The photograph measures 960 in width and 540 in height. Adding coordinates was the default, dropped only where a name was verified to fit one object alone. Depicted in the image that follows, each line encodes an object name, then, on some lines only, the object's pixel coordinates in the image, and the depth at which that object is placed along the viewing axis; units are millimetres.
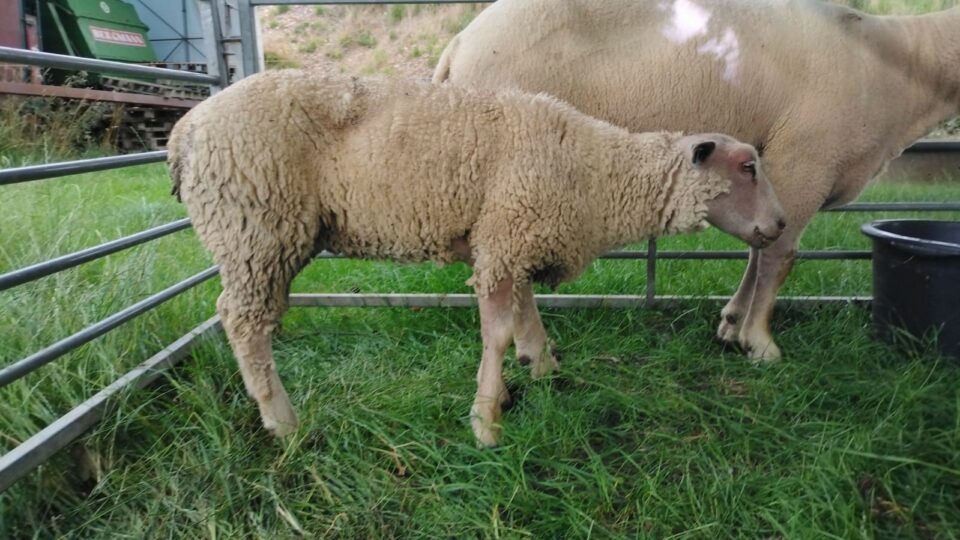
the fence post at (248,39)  3607
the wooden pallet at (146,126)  9672
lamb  2441
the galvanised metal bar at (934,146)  3713
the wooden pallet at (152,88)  9586
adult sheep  3115
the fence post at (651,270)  3795
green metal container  10625
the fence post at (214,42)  3525
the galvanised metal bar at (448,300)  3910
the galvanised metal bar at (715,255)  3879
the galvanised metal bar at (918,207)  3775
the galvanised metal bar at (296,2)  3566
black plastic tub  2965
